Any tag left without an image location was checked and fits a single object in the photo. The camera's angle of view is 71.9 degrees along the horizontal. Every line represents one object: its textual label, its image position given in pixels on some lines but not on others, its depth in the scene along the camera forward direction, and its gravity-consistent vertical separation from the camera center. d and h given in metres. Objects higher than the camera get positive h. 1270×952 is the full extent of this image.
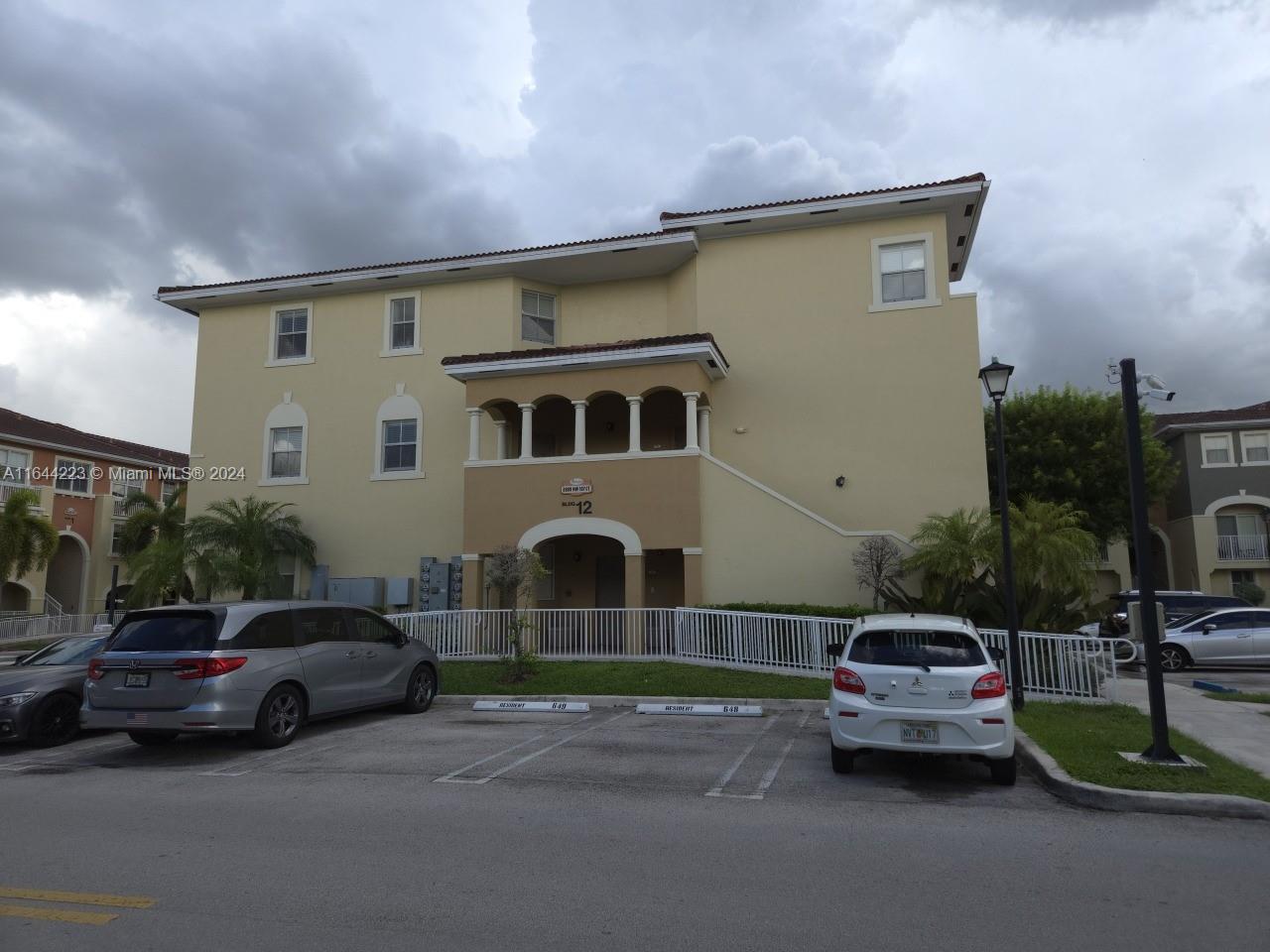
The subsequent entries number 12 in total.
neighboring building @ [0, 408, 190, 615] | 36.72 +4.15
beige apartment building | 18.58 +4.41
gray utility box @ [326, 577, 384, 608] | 21.97 -0.07
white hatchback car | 7.82 -1.03
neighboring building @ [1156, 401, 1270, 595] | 33.78 +3.19
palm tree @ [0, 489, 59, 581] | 30.09 +1.87
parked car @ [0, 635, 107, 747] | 10.19 -1.28
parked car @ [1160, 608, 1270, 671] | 17.98 -1.21
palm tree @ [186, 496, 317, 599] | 21.12 +1.13
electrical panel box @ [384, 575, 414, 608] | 21.77 -0.10
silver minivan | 9.21 -0.92
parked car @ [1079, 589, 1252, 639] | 20.92 -0.57
